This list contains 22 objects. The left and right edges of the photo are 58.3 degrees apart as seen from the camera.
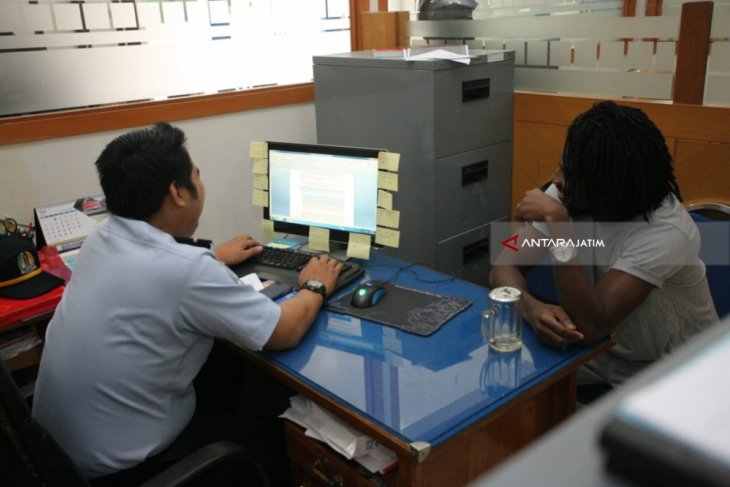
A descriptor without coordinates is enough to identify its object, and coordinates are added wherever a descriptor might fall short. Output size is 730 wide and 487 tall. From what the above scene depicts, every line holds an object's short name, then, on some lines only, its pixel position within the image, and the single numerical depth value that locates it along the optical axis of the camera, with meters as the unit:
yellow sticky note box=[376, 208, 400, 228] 2.00
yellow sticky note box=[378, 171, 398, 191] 1.97
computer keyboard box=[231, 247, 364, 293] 1.96
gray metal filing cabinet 2.42
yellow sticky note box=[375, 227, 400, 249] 2.01
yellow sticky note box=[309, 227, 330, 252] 2.13
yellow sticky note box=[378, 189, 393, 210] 2.00
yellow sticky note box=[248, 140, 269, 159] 2.17
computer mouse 1.77
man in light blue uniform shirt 1.42
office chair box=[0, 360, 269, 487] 1.09
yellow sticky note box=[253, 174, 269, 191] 2.21
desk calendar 2.25
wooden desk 1.29
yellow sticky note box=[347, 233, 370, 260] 2.05
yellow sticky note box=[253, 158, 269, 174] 2.19
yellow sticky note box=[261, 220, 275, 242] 2.26
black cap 1.97
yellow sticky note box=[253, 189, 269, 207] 2.22
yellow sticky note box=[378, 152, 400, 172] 1.95
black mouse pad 1.65
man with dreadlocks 1.54
